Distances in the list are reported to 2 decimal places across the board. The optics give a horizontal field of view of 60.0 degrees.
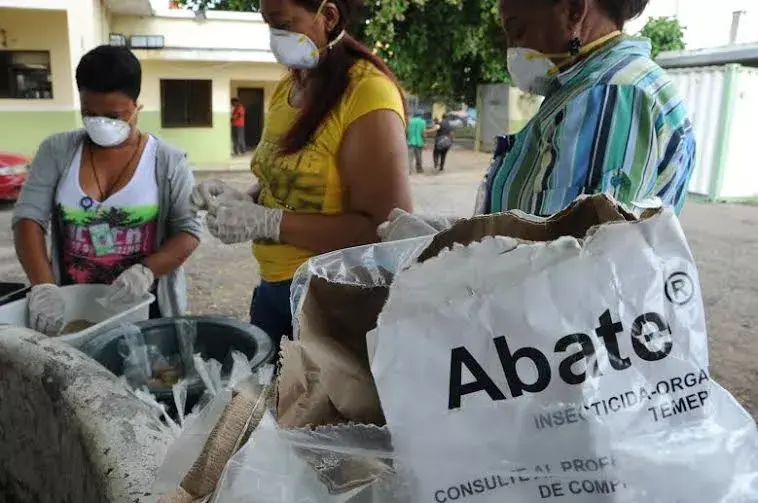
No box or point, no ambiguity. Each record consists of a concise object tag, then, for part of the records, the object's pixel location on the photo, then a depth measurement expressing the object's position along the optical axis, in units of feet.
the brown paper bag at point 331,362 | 2.11
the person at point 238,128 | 54.95
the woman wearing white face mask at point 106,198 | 7.63
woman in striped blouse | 3.72
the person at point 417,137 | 49.34
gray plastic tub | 5.67
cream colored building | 39.73
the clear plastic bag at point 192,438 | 2.25
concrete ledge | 3.42
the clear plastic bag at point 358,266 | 2.23
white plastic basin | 6.60
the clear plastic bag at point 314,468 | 1.92
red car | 31.01
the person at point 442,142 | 50.88
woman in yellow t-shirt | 5.76
